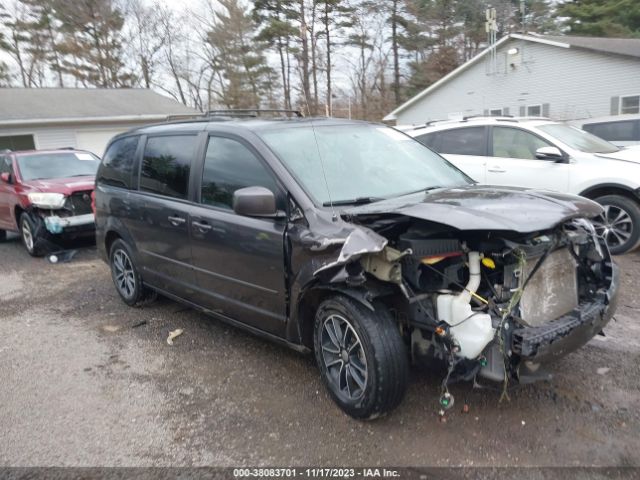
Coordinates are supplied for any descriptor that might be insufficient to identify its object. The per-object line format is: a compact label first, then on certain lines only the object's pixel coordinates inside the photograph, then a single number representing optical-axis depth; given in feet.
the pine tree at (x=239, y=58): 99.04
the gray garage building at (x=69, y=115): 67.46
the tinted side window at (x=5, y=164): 29.84
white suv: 20.84
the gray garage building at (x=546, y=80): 61.67
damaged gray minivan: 9.30
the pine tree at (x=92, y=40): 101.55
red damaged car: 26.58
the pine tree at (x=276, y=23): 92.32
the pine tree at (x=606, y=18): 98.43
